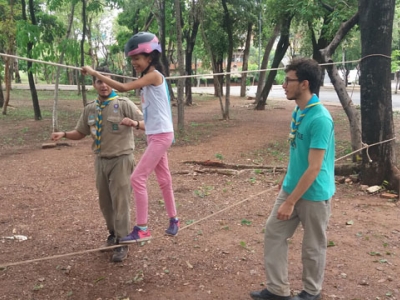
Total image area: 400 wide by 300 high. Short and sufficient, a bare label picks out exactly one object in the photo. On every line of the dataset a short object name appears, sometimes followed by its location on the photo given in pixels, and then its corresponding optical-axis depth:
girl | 3.05
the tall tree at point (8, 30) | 13.56
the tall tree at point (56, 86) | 10.07
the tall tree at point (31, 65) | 11.32
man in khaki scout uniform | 3.53
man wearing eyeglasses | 2.56
